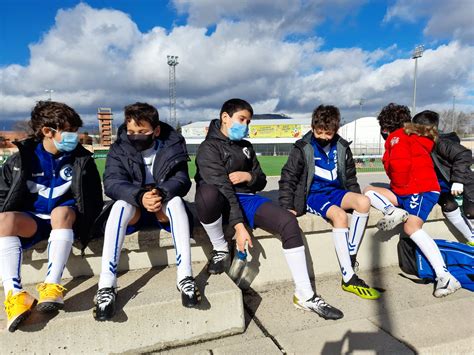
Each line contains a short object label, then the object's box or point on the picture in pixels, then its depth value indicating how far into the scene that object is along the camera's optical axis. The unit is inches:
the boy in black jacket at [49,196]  86.3
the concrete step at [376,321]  85.7
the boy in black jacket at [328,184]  117.9
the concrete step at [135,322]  78.3
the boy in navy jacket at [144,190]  89.7
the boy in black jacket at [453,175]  136.3
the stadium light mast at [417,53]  1333.7
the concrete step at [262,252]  104.7
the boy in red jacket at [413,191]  121.1
